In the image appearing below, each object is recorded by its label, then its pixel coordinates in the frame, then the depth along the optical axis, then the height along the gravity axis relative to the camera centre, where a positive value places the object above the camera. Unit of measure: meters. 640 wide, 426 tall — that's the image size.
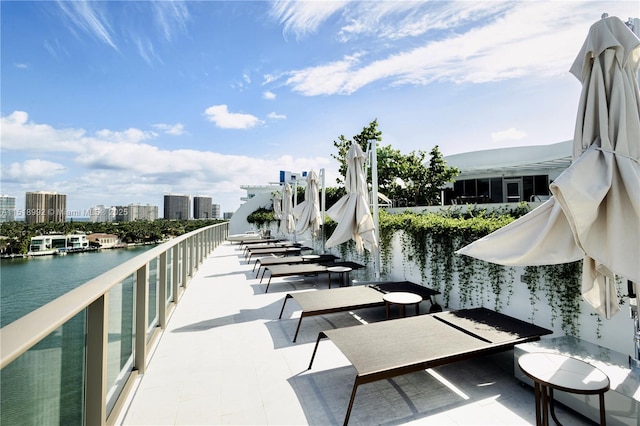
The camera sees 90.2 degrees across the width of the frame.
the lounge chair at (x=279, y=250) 9.66 -0.93
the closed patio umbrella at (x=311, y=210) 9.08 +0.31
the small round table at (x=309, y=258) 7.67 -0.91
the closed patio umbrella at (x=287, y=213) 12.67 +0.30
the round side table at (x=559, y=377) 1.88 -0.98
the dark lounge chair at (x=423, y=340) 2.53 -1.12
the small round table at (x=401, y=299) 4.02 -1.03
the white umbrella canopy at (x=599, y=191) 1.87 +0.17
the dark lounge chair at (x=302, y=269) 6.25 -1.00
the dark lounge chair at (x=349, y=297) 4.10 -1.10
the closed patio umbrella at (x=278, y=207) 15.78 +0.68
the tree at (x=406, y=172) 13.84 +2.22
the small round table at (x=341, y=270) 6.19 -0.96
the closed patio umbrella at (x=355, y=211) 5.76 +0.17
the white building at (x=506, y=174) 13.62 +2.13
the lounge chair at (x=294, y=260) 7.42 -0.96
